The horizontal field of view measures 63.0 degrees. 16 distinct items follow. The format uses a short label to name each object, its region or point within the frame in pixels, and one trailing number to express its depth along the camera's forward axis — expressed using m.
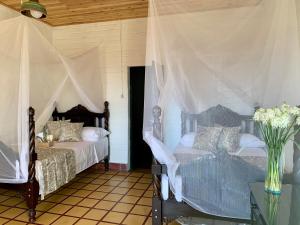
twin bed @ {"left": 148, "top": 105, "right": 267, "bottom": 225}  2.12
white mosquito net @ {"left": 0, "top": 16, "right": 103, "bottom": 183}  2.80
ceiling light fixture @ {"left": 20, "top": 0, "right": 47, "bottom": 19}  2.66
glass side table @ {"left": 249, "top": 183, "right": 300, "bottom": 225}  1.46
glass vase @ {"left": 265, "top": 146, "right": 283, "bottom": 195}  1.72
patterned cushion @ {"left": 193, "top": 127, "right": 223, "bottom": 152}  2.18
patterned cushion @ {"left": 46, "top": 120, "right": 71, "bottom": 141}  4.27
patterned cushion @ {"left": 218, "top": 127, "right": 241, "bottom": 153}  2.15
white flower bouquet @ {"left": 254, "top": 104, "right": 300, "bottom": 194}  1.66
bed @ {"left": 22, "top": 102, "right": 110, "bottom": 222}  2.85
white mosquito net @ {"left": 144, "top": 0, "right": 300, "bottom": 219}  2.05
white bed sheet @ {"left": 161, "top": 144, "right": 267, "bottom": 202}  2.09
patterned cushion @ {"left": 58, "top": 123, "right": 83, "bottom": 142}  4.24
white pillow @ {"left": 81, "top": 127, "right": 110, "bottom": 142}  4.33
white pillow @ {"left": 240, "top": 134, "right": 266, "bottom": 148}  2.08
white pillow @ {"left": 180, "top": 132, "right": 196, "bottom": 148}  2.31
